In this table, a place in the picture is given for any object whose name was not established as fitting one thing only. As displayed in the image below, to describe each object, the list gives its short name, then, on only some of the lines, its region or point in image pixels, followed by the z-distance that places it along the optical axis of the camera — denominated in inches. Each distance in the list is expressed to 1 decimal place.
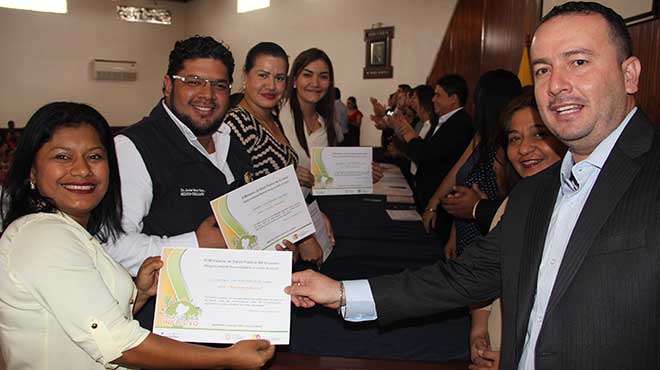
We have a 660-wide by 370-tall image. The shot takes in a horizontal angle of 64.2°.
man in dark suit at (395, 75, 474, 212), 143.1
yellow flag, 184.1
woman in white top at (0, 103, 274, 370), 43.6
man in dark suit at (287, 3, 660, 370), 37.2
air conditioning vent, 517.7
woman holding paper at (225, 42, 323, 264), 88.2
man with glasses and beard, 61.8
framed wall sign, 380.5
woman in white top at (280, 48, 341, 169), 119.2
